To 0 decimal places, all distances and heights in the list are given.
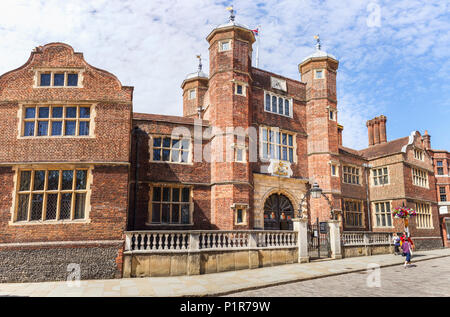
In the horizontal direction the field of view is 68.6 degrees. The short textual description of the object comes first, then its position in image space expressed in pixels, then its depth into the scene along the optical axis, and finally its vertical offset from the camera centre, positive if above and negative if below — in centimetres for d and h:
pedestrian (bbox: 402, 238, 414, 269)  1466 -161
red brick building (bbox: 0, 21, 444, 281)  1222 +261
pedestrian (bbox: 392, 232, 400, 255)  1920 -187
